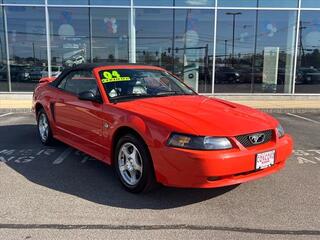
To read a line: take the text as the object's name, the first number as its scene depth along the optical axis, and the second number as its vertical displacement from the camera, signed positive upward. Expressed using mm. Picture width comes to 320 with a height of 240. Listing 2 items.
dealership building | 10980 +1197
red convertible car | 2883 -673
